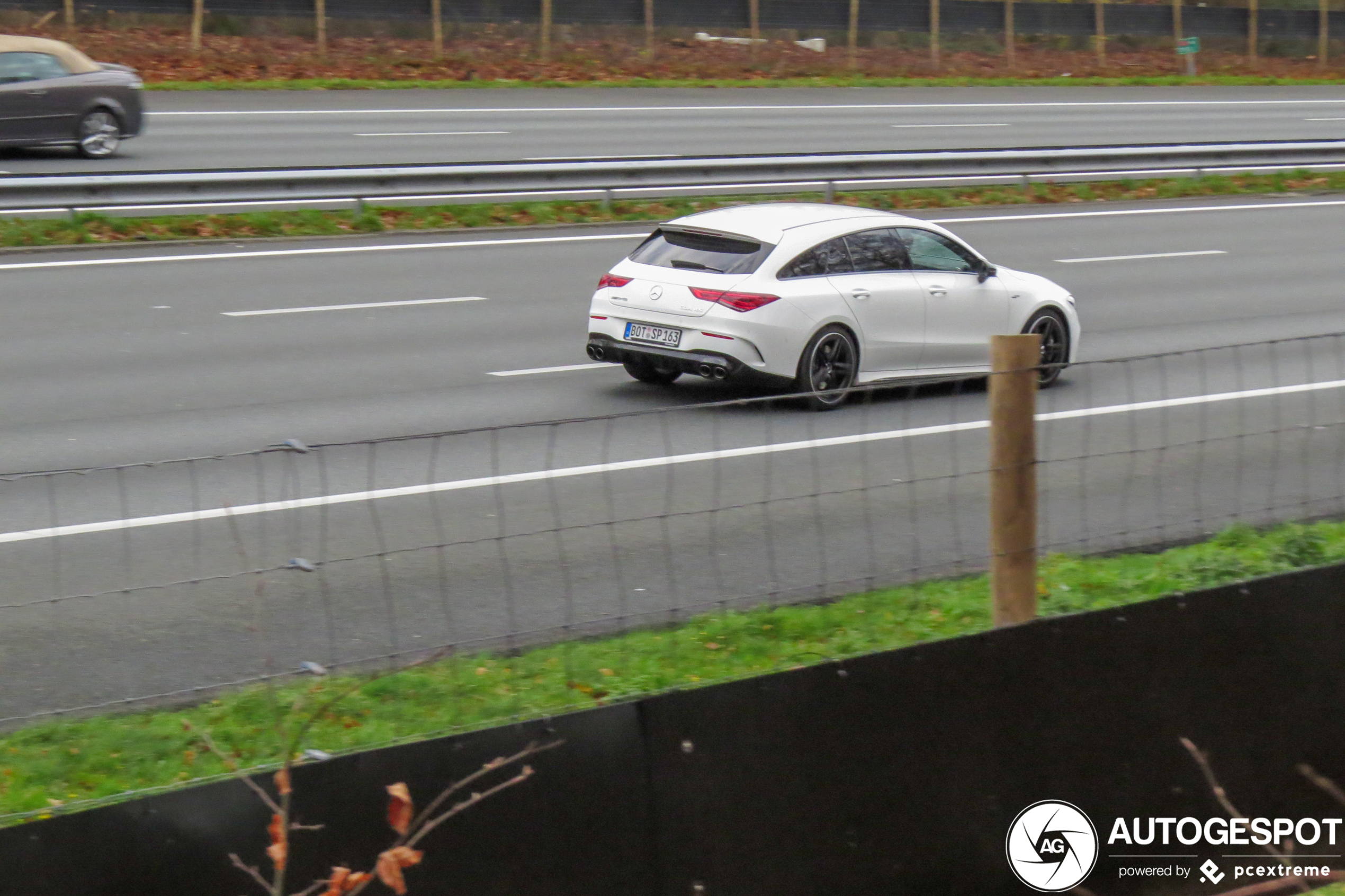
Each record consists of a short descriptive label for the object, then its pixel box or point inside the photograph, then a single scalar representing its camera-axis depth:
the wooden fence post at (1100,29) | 46.84
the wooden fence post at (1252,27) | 49.50
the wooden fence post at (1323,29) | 50.31
